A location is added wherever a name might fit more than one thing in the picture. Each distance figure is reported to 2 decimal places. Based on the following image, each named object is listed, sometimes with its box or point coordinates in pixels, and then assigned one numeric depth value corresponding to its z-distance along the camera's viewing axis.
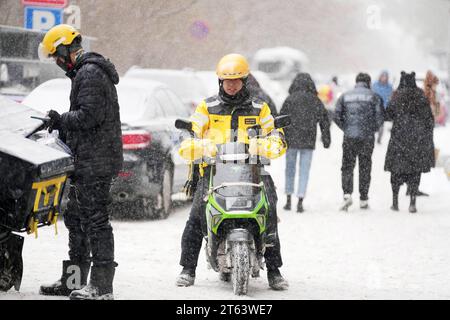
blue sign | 17.41
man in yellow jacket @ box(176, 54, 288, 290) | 8.45
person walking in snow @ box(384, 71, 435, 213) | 15.67
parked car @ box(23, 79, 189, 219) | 13.04
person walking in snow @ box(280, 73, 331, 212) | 15.77
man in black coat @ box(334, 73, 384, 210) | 15.75
